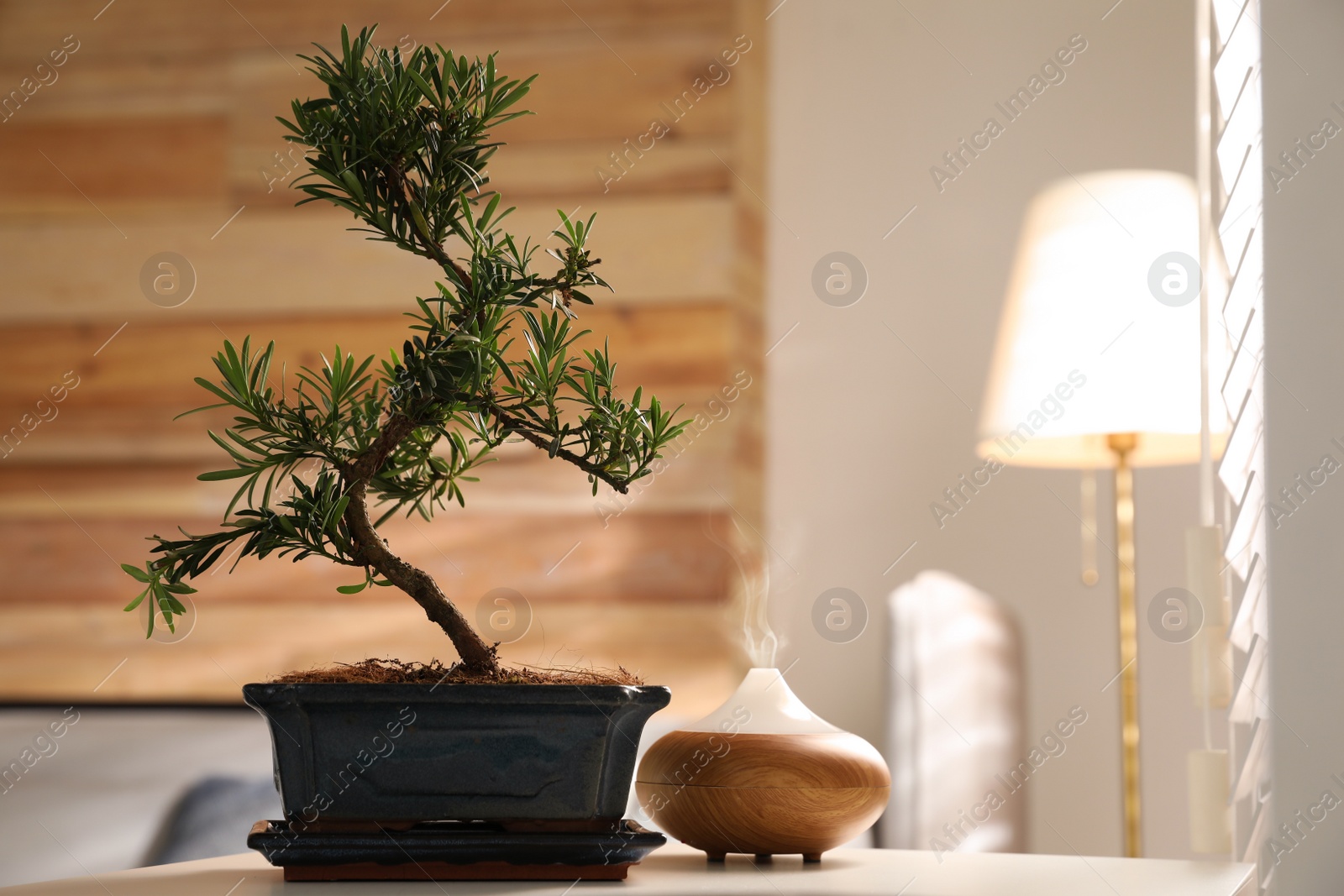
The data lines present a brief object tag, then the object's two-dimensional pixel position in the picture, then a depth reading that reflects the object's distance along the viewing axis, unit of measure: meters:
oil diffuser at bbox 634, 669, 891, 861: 1.63
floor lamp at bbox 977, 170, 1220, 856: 2.67
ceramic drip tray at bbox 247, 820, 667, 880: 1.54
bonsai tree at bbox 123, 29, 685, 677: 1.55
